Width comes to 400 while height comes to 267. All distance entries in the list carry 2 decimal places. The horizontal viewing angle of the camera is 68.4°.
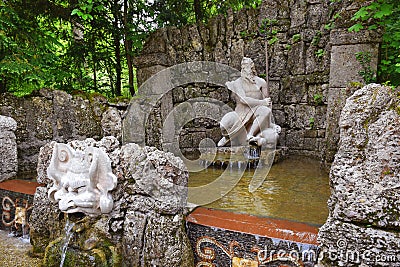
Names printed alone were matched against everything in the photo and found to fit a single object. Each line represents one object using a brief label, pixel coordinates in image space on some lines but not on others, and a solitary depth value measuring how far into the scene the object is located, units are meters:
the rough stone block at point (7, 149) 3.30
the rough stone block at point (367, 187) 1.40
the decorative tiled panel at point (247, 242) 1.76
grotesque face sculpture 2.05
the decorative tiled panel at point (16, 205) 2.88
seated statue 4.35
